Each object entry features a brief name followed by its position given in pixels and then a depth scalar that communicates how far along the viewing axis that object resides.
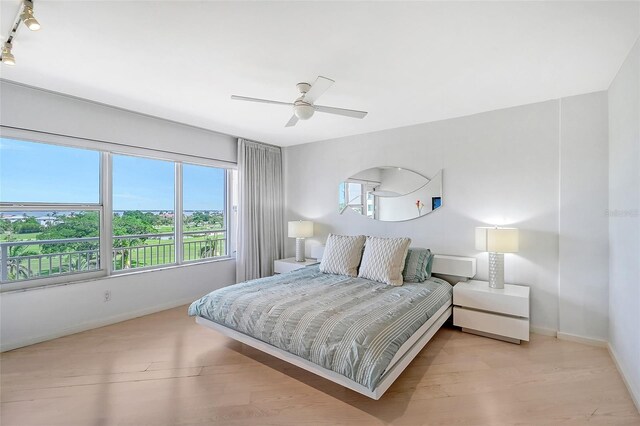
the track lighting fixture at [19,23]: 1.61
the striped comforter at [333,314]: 1.89
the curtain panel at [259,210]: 4.64
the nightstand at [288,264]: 4.44
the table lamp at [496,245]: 2.97
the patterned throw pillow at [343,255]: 3.54
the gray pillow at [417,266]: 3.28
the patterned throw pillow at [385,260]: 3.20
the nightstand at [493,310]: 2.81
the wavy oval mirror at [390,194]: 3.80
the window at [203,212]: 4.30
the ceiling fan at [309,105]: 2.49
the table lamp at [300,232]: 4.62
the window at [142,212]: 3.66
